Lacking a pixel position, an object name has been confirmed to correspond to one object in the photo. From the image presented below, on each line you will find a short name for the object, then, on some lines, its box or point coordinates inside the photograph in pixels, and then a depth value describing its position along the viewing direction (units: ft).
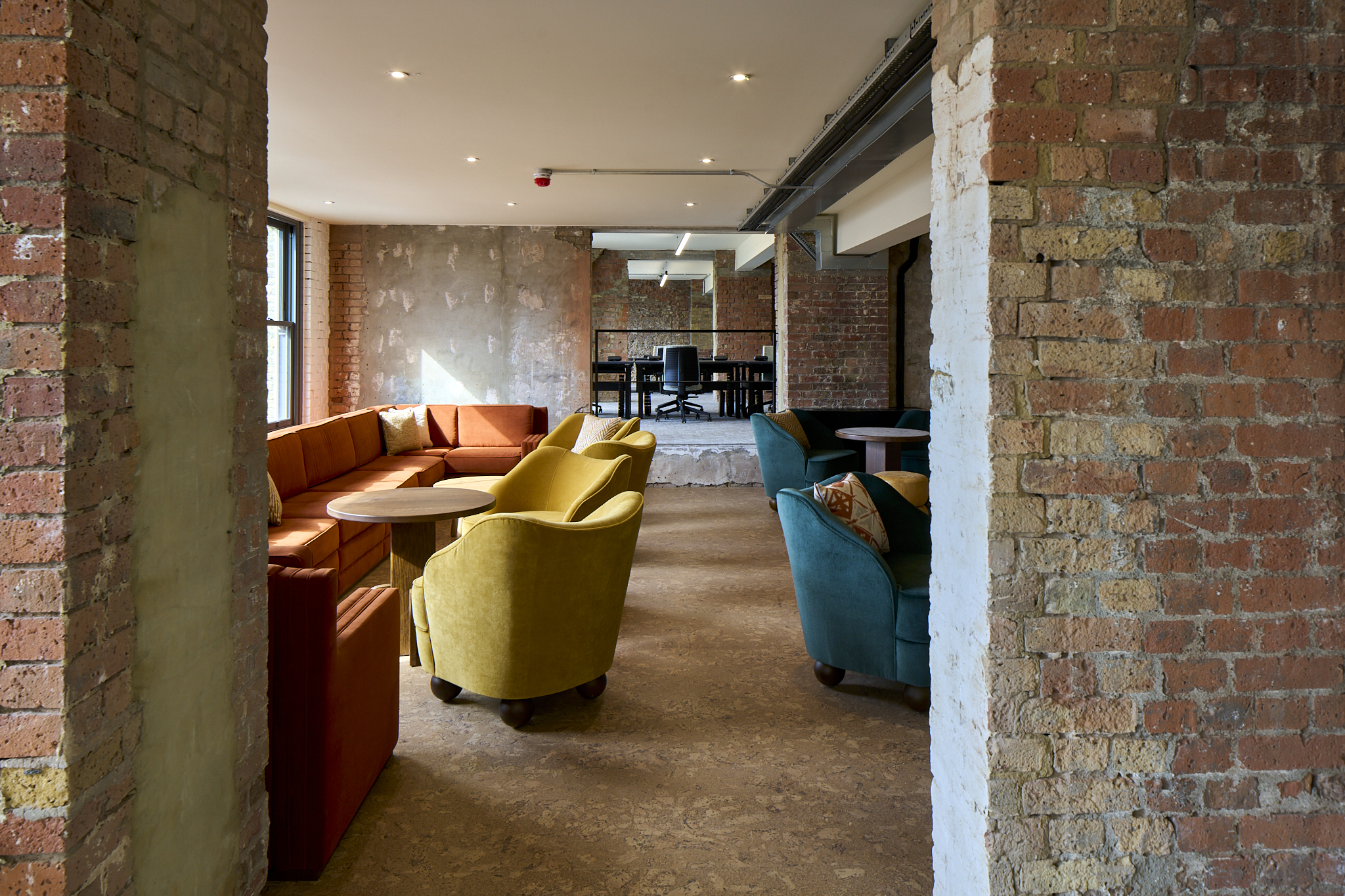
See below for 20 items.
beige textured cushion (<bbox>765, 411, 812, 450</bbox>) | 23.20
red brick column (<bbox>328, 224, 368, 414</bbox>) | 29.35
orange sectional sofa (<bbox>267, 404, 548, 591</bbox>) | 14.73
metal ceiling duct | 11.87
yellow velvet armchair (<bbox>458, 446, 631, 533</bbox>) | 13.41
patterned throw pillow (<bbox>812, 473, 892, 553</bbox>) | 11.06
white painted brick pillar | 5.11
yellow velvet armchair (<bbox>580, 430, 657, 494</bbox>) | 15.16
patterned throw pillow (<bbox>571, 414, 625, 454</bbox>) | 20.84
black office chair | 35.78
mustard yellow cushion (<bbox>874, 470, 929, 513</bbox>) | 16.78
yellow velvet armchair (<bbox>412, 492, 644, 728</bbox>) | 8.66
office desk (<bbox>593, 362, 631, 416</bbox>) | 34.71
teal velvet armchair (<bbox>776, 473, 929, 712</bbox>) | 9.59
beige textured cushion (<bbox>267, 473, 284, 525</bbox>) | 14.60
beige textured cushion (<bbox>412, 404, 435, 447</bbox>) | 26.73
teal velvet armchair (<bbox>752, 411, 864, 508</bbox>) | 21.93
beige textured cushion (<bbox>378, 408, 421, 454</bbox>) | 25.62
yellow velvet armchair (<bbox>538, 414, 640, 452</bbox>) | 17.39
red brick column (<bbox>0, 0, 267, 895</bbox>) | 3.92
